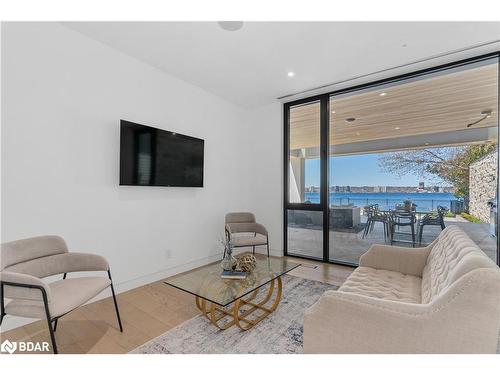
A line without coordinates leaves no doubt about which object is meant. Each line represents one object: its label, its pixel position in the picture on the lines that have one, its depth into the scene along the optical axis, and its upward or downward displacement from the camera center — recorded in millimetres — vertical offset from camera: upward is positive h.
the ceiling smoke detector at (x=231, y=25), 2338 +1574
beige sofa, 1188 -630
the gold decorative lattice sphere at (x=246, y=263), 2357 -659
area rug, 1822 -1120
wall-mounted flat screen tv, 2857 +445
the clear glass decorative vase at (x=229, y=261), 2379 -644
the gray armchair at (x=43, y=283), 1566 -617
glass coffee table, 1980 -778
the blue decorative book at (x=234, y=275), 2254 -739
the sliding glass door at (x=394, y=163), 3029 +433
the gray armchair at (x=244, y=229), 3680 -558
